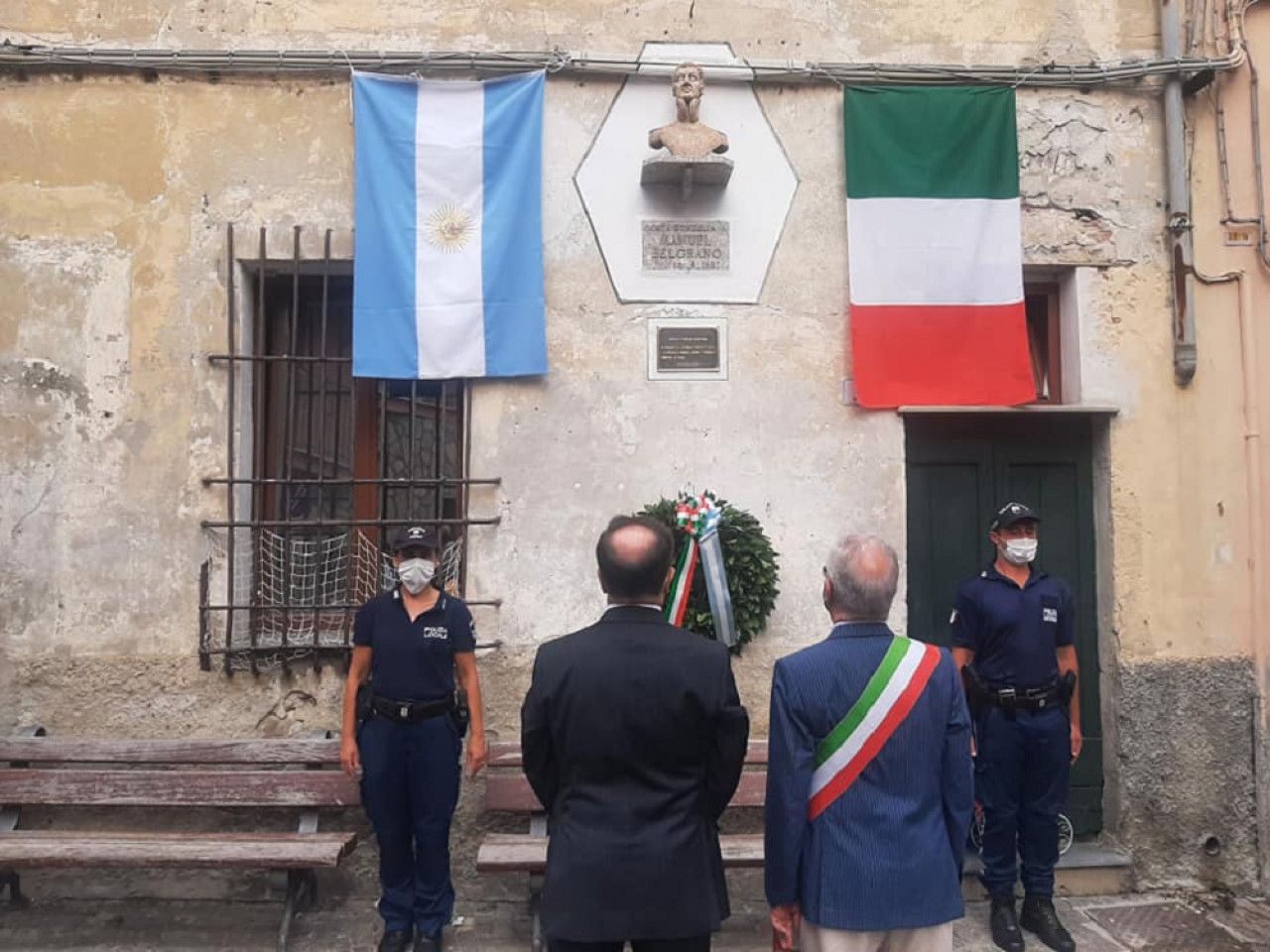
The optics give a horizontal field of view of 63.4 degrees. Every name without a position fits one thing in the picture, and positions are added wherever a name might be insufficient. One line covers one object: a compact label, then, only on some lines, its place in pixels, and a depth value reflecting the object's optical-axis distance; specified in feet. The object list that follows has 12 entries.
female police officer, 14.74
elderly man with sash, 9.30
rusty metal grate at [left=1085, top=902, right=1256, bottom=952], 15.98
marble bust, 18.43
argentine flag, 18.16
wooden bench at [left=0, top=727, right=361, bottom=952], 15.62
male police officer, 15.79
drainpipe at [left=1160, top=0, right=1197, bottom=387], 18.94
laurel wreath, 17.60
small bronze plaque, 18.75
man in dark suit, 8.76
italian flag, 18.63
